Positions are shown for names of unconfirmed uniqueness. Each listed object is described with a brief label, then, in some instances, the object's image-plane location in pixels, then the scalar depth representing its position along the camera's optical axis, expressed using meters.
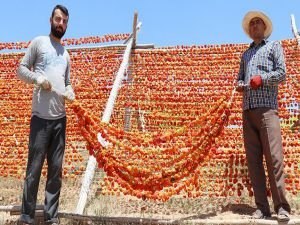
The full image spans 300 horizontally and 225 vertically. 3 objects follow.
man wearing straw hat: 3.12
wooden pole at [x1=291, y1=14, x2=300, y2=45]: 5.31
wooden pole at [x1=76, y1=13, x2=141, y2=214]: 3.65
